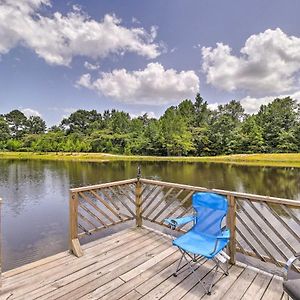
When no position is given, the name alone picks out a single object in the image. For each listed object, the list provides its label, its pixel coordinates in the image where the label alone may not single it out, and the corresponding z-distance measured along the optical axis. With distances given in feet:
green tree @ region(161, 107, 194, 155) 113.70
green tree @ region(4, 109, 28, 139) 175.98
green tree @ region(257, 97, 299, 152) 109.81
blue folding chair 8.04
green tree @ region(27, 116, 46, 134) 181.47
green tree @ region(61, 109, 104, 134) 164.48
